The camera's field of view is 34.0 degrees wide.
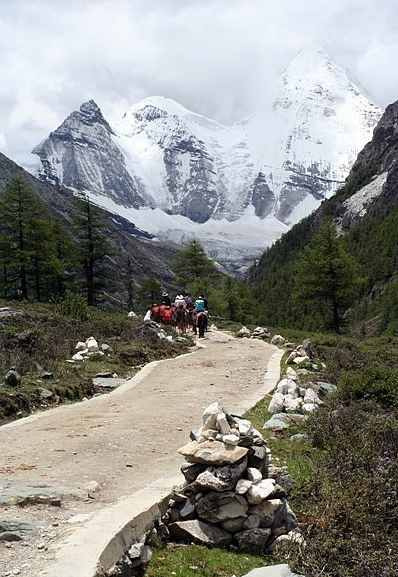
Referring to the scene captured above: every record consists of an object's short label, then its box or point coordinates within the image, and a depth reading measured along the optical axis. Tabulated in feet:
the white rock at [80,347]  72.73
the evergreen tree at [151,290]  283.18
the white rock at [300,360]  73.00
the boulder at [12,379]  50.53
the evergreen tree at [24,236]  161.99
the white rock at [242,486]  25.12
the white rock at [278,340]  107.24
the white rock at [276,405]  46.98
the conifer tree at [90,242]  174.40
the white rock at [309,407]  46.49
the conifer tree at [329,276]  157.38
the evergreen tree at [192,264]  209.77
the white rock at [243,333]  125.39
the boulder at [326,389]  54.13
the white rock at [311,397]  49.39
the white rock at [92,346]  72.38
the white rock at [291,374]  59.63
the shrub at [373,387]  49.39
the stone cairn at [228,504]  24.86
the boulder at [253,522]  24.98
